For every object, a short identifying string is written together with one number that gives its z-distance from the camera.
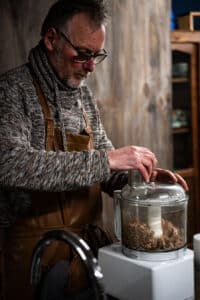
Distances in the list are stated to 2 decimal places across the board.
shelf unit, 3.94
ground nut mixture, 1.25
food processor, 1.21
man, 1.56
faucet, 0.86
